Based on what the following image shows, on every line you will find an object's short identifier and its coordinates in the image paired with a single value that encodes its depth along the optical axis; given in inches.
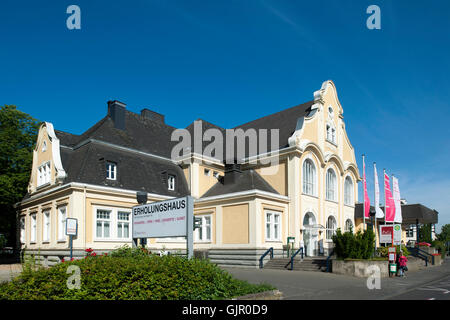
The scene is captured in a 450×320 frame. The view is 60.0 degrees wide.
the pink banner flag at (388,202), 1059.1
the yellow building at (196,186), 929.2
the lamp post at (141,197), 604.1
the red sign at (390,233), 879.1
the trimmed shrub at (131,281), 300.2
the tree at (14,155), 1184.2
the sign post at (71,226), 659.4
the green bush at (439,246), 1444.6
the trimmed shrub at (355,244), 772.3
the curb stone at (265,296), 392.0
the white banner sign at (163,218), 486.6
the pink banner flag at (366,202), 1097.4
